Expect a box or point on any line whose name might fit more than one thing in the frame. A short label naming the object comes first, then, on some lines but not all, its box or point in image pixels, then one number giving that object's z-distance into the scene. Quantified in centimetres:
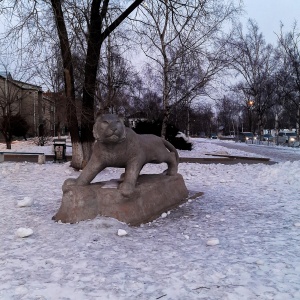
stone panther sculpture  496
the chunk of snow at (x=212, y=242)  431
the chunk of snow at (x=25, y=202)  629
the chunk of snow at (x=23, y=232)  452
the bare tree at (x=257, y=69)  3753
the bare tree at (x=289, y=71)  3316
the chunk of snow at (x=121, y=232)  454
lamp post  3975
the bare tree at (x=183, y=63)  1538
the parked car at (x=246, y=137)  4760
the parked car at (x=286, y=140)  3624
